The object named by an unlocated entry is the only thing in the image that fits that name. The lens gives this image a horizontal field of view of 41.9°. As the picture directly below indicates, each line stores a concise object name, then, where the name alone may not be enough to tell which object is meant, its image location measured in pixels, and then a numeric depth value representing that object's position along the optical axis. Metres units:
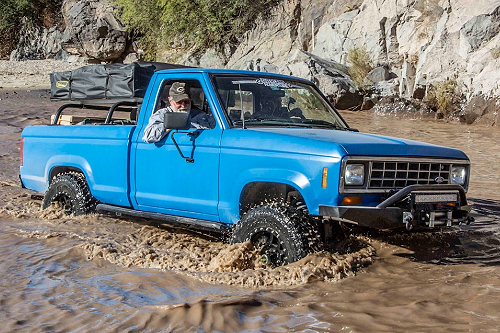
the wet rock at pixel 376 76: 20.53
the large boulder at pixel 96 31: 33.84
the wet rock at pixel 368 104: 19.84
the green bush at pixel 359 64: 21.17
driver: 5.79
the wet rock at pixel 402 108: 18.45
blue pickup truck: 4.71
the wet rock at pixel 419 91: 19.14
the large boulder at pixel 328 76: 19.92
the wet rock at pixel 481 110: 16.78
